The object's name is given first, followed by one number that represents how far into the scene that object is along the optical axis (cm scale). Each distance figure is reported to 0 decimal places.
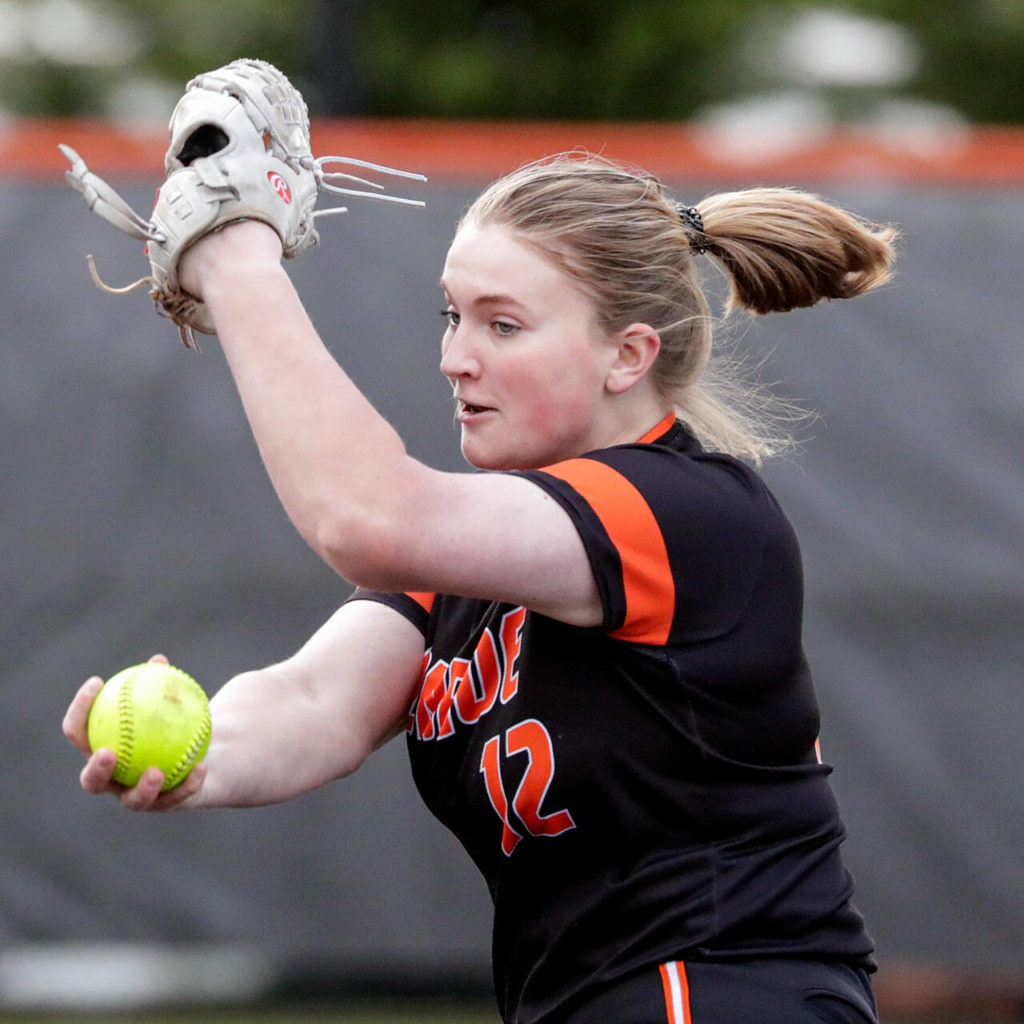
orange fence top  1759
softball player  1326
